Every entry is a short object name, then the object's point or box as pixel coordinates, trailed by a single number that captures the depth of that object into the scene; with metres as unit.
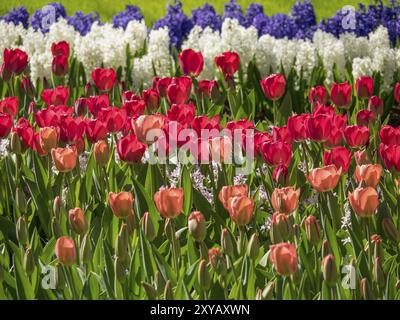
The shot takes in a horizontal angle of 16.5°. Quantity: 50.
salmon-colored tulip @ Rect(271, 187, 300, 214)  4.74
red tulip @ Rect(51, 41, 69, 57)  9.14
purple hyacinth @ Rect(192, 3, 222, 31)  12.76
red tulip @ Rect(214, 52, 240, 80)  8.30
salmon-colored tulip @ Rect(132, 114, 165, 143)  5.81
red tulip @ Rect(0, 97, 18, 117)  6.90
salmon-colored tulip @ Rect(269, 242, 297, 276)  3.98
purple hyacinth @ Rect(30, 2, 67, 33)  13.48
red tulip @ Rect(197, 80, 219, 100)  8.13
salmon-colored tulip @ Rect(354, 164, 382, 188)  5.10
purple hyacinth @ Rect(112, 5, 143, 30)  13.41
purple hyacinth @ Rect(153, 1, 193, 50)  12.40
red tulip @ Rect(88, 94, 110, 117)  6.86
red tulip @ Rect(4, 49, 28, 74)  8.26
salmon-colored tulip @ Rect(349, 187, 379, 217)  4.56
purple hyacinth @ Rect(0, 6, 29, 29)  14.07
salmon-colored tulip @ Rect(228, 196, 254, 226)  4.48
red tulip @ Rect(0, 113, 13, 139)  5.99
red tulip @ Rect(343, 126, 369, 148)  5.94
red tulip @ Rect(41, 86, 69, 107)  7.53
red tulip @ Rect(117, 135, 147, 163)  5.46
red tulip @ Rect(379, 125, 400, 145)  5.92
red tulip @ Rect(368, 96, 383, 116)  7.64
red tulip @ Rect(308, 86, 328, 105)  7.86
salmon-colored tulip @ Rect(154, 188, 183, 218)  4.48
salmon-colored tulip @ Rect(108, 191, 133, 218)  4.65
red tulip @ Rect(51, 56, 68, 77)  8.78
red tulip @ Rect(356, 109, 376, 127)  7.05
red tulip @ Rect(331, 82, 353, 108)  7.39
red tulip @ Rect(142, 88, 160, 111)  7.16
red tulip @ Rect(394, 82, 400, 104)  7.53
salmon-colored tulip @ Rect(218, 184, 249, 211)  4.69
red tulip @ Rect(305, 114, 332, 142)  5.83
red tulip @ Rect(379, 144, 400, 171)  5.39
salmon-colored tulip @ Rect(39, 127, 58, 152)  5.74
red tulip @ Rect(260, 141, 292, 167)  5.49
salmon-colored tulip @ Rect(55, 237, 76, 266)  4.27
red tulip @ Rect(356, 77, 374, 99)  7.82
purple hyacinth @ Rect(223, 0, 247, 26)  13.19
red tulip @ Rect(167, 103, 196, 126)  6.24
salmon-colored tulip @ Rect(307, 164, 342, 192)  4.89
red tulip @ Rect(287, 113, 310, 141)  5.98
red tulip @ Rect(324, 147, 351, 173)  5.53
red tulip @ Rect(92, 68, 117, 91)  7.89
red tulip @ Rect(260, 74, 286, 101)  7.25
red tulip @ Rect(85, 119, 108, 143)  5.99
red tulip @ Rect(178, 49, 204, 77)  8.12
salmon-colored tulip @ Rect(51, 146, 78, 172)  5.38
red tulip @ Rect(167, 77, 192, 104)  7.11
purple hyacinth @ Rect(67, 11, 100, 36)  13.35
